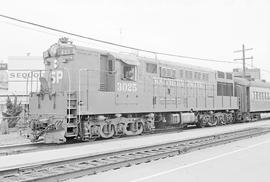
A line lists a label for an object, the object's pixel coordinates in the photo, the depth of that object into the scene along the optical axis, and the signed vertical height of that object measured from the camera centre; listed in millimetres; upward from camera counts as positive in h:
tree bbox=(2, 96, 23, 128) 19608 -248
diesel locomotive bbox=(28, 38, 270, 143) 12672 +538
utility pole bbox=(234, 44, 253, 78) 42578 +6798
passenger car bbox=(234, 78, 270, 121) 25125 +639
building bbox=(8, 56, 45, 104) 39312 +4796
